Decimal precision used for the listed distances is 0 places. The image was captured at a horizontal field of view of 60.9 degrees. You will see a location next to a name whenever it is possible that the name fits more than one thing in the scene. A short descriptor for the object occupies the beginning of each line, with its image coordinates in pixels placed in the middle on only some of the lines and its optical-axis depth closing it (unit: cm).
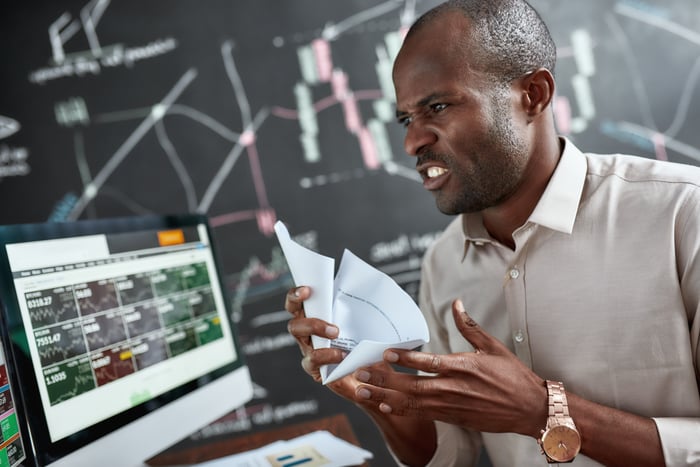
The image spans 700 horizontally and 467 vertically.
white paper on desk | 117
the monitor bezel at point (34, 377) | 86
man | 91
